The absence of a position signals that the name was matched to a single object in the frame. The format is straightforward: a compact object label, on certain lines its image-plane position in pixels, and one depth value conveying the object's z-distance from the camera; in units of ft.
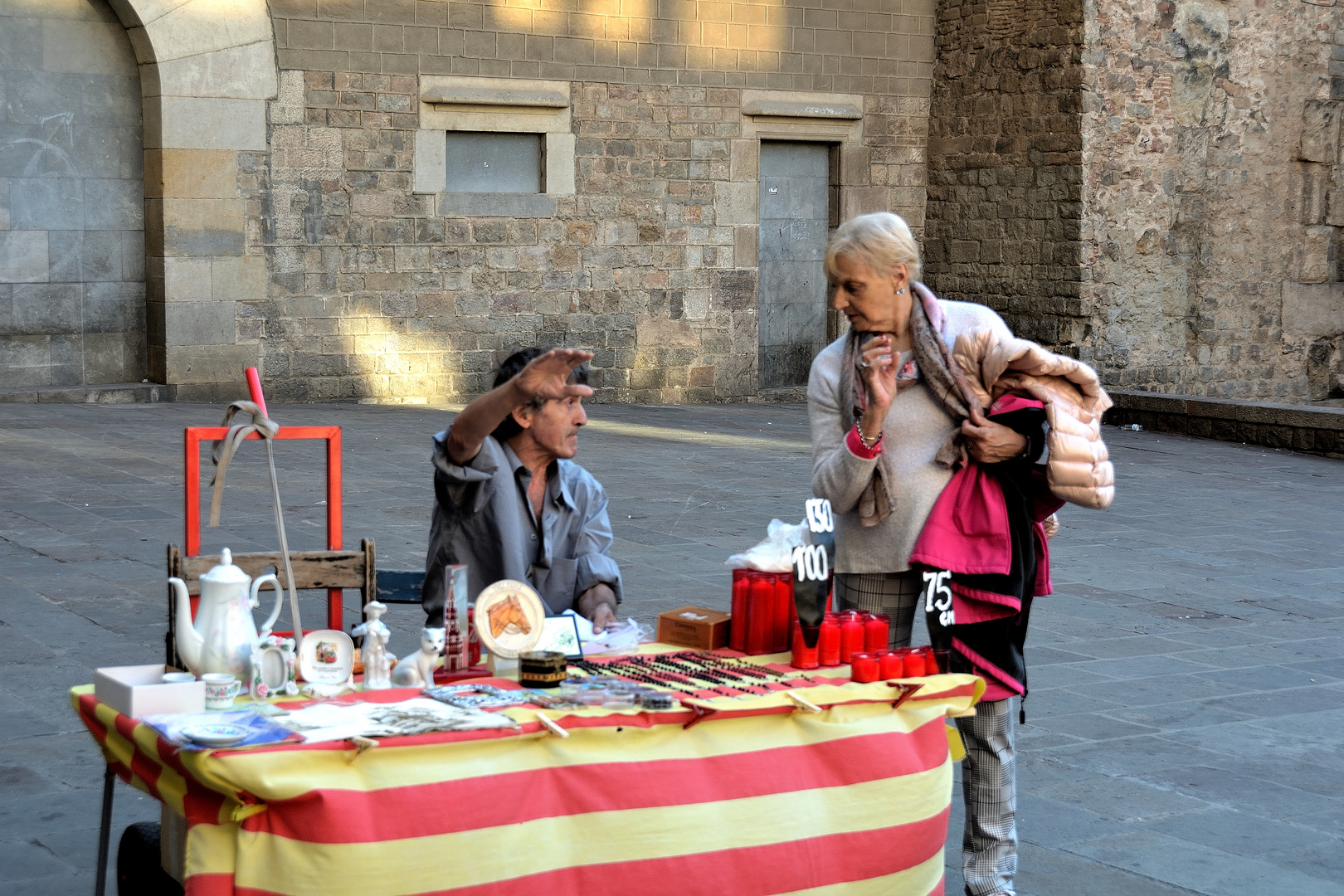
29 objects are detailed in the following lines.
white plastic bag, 10.93
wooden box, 10.97
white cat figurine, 9.86
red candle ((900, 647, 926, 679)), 10.26
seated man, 11.72
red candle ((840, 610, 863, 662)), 10.42
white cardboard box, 8.84
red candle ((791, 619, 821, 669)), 10.42
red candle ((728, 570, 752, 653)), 10.77
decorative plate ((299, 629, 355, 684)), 9.53
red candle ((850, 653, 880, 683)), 10.07
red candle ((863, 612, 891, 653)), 10.51
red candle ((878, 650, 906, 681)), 10.14
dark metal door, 50.37
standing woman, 10.55
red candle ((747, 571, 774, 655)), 10.69
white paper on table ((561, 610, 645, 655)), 10.84
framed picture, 10.38
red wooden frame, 11.20
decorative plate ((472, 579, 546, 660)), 10.05
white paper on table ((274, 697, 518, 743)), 8.45
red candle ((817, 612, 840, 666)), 10.39
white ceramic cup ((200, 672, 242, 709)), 8.94
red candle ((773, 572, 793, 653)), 10.72
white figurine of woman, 9.72
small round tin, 9.22
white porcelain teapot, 9.32
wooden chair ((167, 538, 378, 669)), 11.33
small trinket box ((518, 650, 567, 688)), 9.66
